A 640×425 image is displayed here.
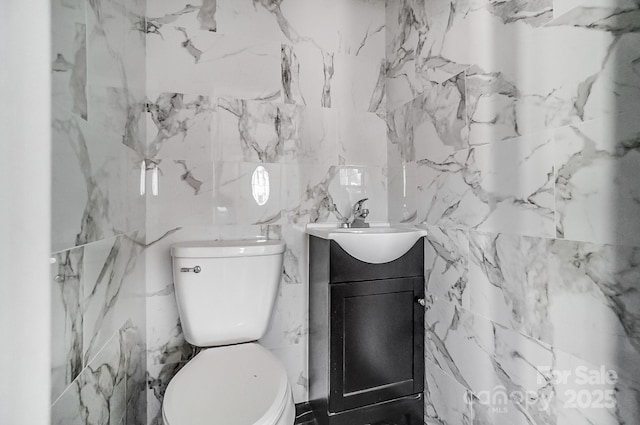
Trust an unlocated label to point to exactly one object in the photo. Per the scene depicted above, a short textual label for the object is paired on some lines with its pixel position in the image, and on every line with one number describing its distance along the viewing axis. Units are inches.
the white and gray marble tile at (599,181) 26.8
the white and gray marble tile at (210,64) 54.3
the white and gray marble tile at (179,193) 53.6
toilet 38.3
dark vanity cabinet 49.8
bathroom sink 47.8
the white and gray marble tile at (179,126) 53.9
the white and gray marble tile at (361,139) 64.0
